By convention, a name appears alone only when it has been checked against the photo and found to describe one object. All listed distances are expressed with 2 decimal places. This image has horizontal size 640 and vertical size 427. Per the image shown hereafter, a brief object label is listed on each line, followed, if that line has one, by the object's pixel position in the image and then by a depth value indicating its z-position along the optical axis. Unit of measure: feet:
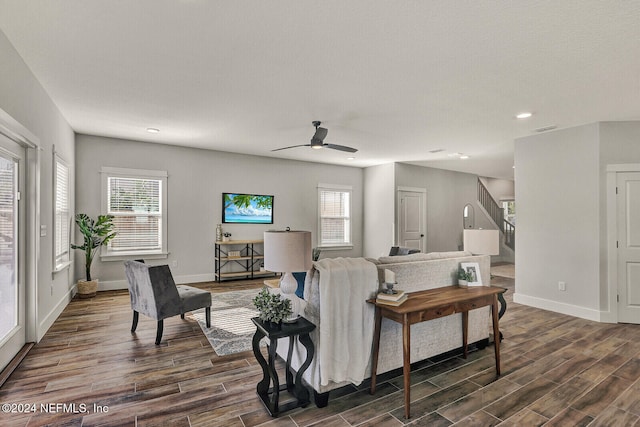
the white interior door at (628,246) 13.55
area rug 10.75
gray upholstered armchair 10.80
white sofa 7.70
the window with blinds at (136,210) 18.35
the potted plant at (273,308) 7.28
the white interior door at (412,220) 25.44
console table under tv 20.97
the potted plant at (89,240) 16.51
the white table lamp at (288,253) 7.38
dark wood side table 7.06
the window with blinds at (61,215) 13.47
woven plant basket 16.49
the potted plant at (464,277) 9.67
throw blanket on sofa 7.45
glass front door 8.86
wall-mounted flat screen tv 21.71
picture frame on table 9.66
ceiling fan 14.02
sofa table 7.10
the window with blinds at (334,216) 25.93
